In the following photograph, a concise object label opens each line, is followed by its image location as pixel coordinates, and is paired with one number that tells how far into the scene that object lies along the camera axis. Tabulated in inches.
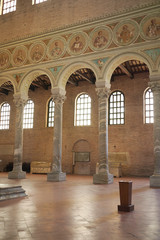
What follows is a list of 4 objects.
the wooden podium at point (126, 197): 256.2
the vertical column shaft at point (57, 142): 602.9
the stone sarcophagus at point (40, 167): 861.2
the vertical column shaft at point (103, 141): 549.1
